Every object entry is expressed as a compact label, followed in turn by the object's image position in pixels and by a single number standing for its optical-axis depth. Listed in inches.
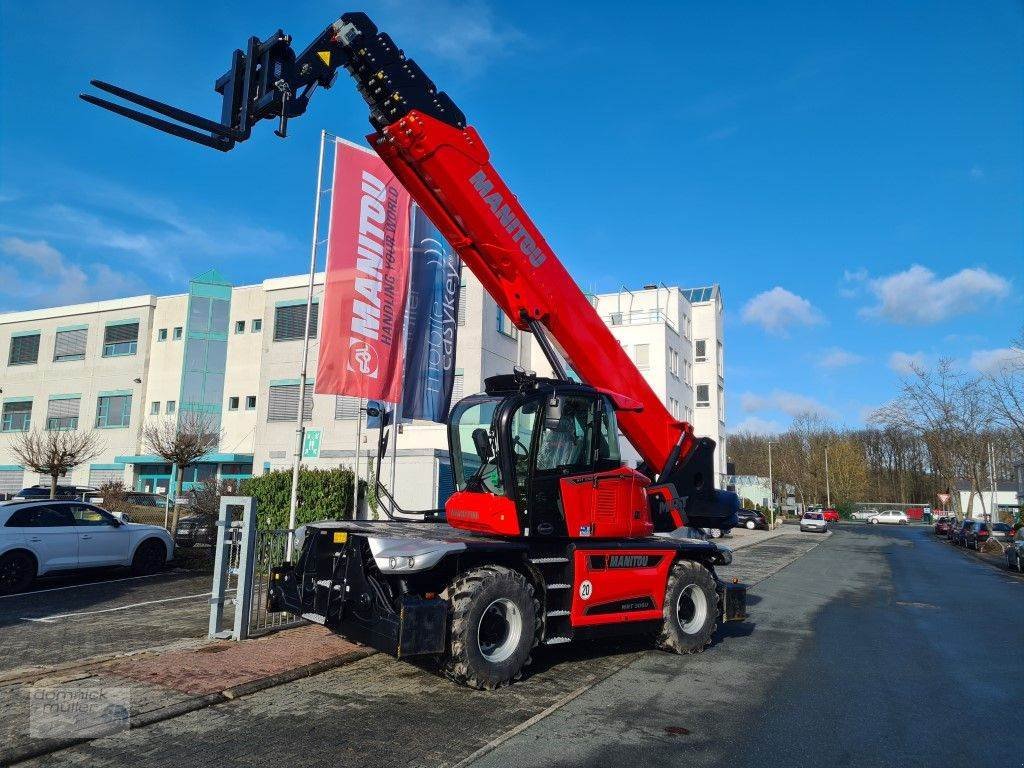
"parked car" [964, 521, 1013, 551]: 1338.6
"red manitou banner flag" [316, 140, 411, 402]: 417.1
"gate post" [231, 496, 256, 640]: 302.5
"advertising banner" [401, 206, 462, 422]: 469.4
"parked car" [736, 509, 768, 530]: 1828.7
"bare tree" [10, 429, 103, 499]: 773.9
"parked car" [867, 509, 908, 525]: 2962.6
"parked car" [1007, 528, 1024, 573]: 868.6
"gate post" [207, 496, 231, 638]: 306.3
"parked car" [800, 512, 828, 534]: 1870.1
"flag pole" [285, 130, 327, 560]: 398.9
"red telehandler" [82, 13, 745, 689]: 243.0
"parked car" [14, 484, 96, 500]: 967.0
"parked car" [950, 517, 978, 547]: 1424.5
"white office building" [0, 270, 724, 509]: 1472.7
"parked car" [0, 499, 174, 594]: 445.1
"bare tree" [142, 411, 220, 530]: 736.2
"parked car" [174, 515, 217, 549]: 651.3
